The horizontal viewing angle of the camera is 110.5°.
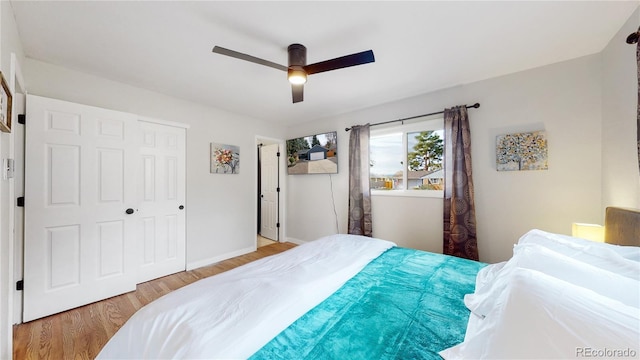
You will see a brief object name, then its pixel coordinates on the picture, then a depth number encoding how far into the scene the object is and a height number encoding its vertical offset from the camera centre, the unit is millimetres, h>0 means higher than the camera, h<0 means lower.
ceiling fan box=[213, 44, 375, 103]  1613 +909
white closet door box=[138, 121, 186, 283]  2824 -276
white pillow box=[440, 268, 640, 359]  570 -406
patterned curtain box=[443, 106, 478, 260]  2545 -128
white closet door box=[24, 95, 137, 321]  2059 -252
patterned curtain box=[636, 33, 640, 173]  1419 +802
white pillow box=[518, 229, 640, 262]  1037 -352
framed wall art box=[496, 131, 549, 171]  2260 +306
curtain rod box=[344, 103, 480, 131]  2587 +868
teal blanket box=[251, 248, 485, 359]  852 -647
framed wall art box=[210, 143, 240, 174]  3473 +348
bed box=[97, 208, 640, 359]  645 -575
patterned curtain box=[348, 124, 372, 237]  3383 -43
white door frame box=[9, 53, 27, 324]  1949 -354
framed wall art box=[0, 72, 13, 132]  1275 +458
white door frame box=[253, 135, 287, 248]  4598 -265
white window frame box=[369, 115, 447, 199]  2895 +701
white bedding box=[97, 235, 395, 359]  820 -580
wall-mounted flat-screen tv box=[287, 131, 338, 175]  3844 +486
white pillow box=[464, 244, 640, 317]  785 -396
